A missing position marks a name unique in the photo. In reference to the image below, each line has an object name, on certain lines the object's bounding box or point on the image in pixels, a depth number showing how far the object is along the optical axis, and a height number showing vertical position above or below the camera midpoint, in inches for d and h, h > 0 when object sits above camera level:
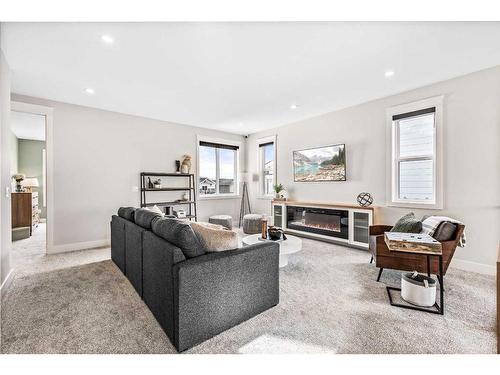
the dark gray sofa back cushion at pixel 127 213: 112.4 -14.0
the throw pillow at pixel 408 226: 105.9 -19.3
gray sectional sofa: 61.2 -29.4
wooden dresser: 207.0 -21.2
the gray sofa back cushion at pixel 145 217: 90.3 -13.1
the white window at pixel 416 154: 131.0 +19.5
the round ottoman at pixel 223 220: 203.9 -31.0
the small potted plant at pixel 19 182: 219.5 +4.6
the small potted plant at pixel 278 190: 213.3 -3.9
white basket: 82.7 -39.1
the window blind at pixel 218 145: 229.9 +43.3
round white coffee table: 114.3 -31.6
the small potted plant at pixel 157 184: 192.2 +1.9
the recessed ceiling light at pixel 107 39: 86.3 +57.3
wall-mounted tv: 176.7 +18.4
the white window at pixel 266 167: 236.1 +20.6
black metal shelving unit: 188.1 -5.6
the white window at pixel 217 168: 231.1 +19.4
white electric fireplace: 156.7 -27.4
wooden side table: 77.1 -21.1
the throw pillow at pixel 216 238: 70.7 -16.5
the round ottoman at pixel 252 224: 205.5 -34.8
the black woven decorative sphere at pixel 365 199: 156.5 -9.3
